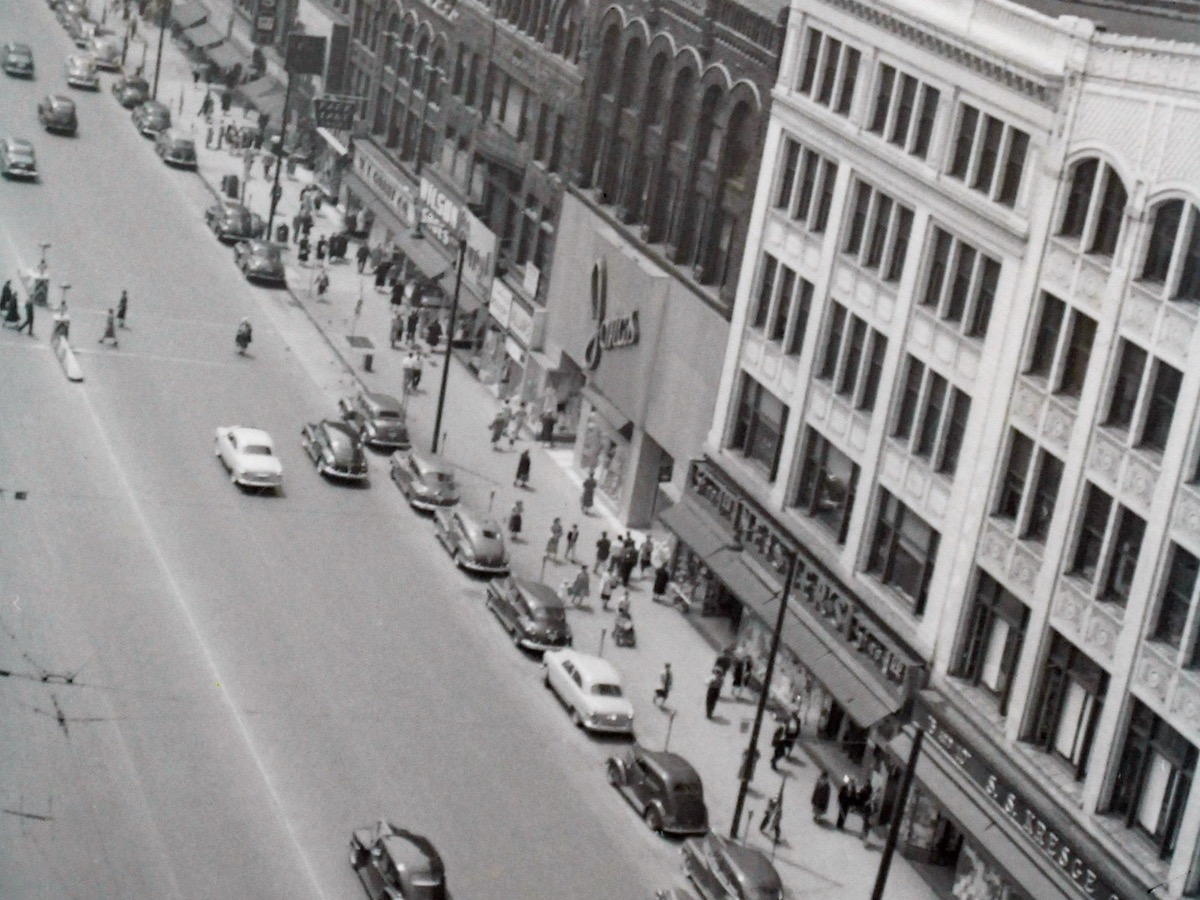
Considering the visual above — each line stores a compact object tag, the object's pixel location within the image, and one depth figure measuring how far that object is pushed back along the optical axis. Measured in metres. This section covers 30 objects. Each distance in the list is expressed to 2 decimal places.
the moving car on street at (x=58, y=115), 114.06
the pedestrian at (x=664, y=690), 61.69
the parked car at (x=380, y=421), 78.44
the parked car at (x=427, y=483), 73.31
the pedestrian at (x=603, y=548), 70.62
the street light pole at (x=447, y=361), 76.69
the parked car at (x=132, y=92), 122.81
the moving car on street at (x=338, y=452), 74.50
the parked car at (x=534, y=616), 63.56
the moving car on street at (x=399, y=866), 47.00
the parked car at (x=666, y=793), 54.25
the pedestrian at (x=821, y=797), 57.03
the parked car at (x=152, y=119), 117.62
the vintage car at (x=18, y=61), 125.50
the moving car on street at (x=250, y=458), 71.88
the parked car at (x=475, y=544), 68.81
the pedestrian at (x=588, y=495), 76.18
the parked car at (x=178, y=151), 113.25
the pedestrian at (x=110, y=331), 83.88
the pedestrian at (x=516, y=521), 72.75
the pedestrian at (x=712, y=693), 61.41
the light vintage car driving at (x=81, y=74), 125.19
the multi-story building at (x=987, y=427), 47.28
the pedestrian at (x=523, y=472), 77.00
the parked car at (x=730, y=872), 50.12
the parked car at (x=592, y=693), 59.09
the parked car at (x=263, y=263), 96.50
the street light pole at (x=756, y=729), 52.12
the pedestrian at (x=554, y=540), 70.25
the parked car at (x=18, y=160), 104.81
